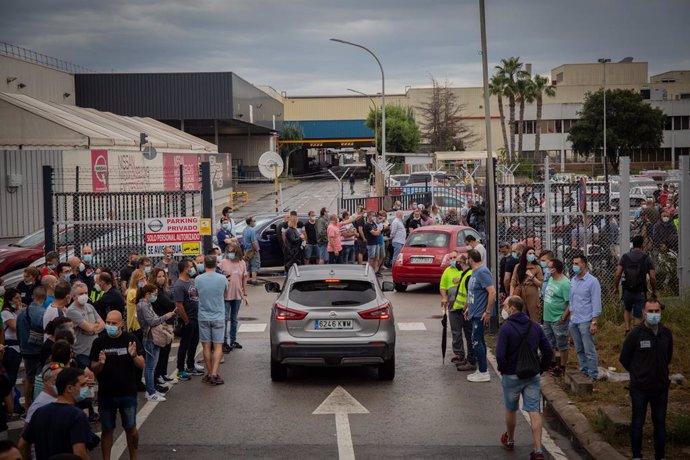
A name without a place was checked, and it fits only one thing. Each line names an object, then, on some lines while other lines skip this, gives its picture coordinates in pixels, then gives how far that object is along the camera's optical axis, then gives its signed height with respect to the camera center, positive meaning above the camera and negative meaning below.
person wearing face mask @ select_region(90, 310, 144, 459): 8.67 -1.79
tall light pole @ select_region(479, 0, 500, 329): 16.28 -0.17
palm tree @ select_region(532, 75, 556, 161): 74.94 +8.50
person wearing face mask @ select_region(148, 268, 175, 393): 11.62 -1.48
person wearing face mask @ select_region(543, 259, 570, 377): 12.27 -1.66
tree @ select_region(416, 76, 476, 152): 83.19 +6.37
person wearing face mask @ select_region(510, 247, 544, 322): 12.83 -1.35
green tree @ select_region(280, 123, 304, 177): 96.31 +6.07
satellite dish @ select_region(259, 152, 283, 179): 28.44 +0.94
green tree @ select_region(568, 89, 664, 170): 81.31 +5.79
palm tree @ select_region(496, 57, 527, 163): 74.56 +9.79
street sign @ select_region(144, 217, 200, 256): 16.95 -0.78
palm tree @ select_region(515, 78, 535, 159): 74.50 +8.32
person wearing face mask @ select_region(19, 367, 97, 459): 6.47 -1.70
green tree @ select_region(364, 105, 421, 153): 87.44 +6.03
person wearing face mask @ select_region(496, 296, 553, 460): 9.16 -1.74
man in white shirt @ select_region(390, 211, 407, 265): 24.86 -1.24
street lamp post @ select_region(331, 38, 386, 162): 42.42 +5.45
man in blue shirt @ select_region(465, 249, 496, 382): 12.46 -1.61
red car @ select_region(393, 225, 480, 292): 21.11 -1.50
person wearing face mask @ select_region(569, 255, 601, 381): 11.80 -1.66
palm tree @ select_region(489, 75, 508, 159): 74.94 +8.76
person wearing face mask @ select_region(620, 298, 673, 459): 8.56 -1.78
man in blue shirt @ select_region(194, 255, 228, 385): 12.38 -1.59
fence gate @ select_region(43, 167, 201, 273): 17.31 -0.60
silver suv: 11.97 -1.77
